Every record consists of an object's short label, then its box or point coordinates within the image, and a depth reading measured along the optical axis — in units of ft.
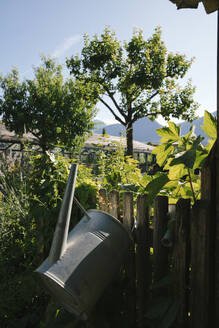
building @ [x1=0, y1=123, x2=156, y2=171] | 59.26
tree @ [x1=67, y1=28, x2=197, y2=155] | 56.18
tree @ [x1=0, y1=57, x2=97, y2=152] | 61.16
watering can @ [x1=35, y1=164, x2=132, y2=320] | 3.63
